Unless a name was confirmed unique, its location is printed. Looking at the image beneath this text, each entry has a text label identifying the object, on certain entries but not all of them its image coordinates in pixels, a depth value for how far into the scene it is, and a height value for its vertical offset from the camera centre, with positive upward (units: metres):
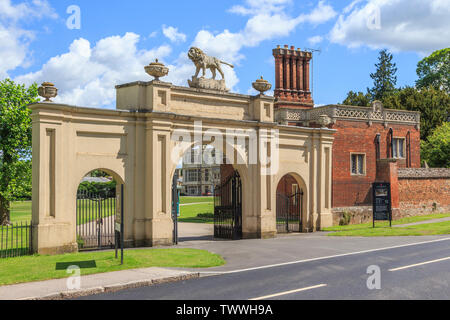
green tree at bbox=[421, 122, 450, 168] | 41.00 +2.78
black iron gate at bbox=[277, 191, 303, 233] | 24.28 -1.95
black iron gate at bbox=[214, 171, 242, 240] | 21.48 -1.50
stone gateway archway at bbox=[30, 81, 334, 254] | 15.97 +1.19
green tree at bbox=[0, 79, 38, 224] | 27.88 +2.36
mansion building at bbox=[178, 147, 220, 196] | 109.17 +1.32
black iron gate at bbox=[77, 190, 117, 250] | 16.95 -2.27
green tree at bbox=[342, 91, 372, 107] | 52.44 +8.84
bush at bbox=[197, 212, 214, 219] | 36.34 -2.52
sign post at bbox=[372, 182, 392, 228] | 24.53 -1.07
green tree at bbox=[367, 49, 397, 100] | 62.72 +13.50
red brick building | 28.98 +2.29
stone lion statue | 19.91 +5.01
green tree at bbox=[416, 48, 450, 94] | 63.12 +14.64
